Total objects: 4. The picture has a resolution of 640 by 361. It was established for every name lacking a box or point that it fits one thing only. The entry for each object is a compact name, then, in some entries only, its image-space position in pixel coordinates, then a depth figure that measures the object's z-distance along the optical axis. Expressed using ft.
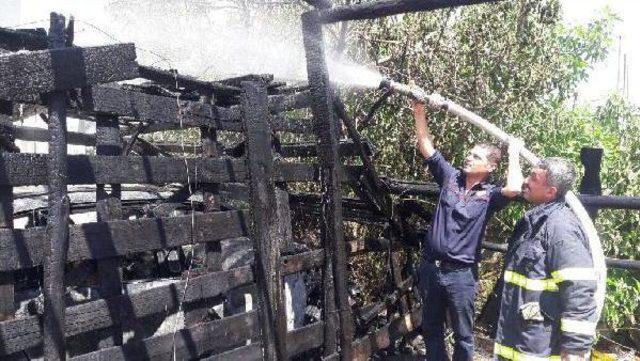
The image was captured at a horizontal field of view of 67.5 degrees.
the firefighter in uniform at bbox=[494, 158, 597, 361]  9.74
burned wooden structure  7.69
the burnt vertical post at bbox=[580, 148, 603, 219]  12.98
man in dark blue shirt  12.59
